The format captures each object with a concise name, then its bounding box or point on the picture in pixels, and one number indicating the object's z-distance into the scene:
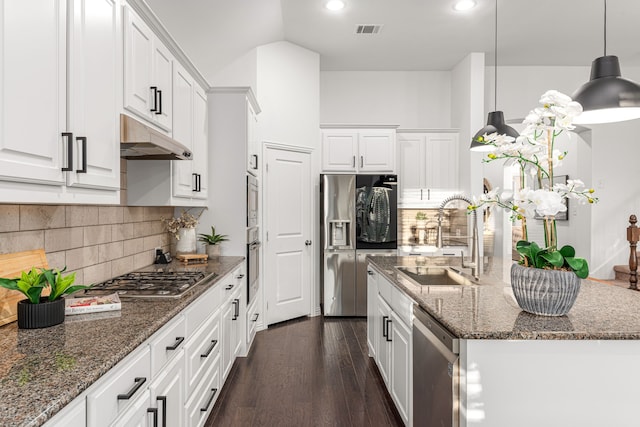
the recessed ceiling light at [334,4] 3.99
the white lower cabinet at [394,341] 2.23
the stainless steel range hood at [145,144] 1.92
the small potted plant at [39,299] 1.41
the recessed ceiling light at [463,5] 3.97
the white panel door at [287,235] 4.71
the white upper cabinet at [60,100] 1.17
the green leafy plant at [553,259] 1.57
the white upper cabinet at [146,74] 1.98
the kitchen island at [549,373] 1.48
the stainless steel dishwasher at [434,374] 1.57
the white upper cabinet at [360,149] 5.25
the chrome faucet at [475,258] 2.49
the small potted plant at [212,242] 3.59
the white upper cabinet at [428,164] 5.46
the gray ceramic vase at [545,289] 1.58
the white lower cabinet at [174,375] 1.13
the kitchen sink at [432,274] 2.83
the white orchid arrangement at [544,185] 1.50
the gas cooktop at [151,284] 2.06
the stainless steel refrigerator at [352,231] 5.01
